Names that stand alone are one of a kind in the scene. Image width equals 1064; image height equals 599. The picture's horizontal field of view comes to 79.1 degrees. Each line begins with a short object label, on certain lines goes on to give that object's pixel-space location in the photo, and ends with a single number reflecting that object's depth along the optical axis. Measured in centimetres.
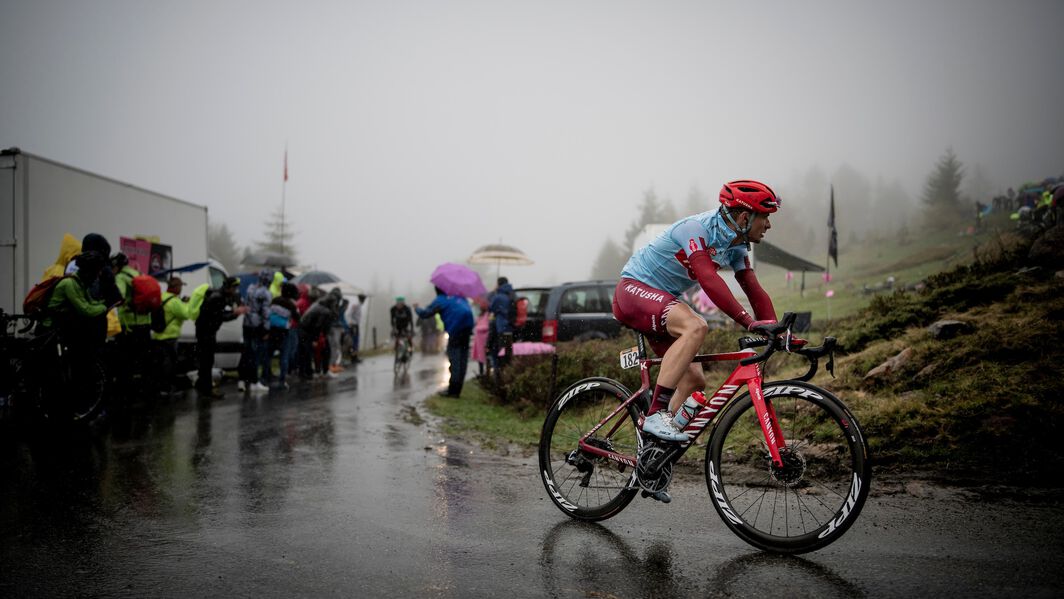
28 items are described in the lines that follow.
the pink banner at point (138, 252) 1177
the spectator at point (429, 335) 2620
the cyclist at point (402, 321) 1778
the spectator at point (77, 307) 749
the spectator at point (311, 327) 1432
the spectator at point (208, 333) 1114
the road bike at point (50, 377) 746
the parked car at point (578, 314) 1306
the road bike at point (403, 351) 1742
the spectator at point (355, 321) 2339
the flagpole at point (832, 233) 1107
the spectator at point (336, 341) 1741
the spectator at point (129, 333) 941
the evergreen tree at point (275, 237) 8756
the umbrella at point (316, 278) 2440
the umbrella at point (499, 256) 1919
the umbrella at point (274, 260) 2209
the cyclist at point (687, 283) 359
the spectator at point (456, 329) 1102
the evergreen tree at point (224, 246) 8600
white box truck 944
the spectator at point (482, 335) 1353
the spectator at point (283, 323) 1294
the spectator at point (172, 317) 1066
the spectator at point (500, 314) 1222
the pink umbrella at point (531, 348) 1039
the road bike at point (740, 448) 331
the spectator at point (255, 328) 1211
